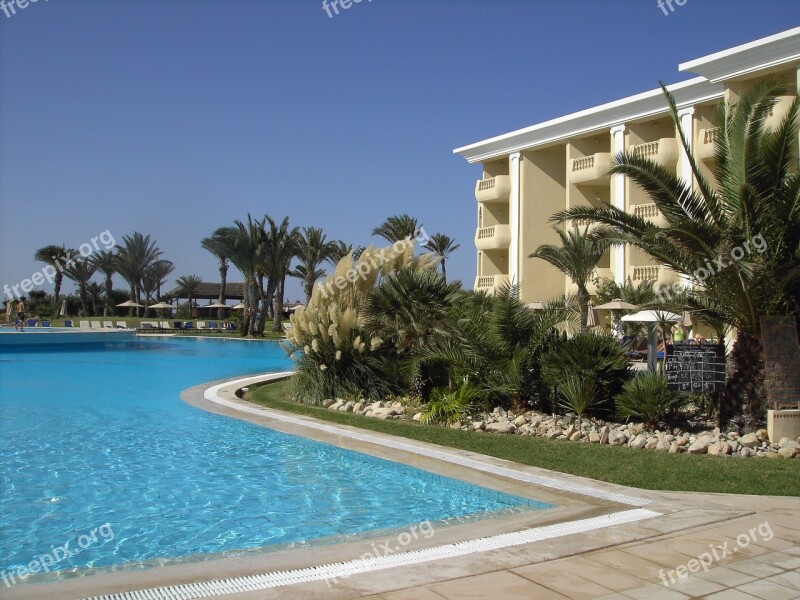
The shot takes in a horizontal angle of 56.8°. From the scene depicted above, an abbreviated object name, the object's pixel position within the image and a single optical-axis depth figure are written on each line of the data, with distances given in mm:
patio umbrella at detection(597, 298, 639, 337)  21480
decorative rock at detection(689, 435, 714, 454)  9445
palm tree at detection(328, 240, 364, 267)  48294
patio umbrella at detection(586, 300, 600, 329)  24670
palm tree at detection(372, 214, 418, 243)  52438
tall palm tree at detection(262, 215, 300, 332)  47156
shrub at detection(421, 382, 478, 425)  12222
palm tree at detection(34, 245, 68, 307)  65556
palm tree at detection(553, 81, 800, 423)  10070
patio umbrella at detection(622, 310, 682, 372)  15481
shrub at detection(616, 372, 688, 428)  10984
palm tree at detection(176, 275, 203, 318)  72812
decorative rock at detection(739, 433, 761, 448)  9531
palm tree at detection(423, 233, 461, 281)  56500
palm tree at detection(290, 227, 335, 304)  51344
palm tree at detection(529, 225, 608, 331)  24203
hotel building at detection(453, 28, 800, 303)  21969
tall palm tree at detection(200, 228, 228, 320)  47500
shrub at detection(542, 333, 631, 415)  11773
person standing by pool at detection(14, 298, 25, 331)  39916
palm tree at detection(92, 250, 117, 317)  64844
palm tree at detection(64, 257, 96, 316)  65812
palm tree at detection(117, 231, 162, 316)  63938
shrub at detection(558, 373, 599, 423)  11539
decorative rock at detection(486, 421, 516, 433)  11289
